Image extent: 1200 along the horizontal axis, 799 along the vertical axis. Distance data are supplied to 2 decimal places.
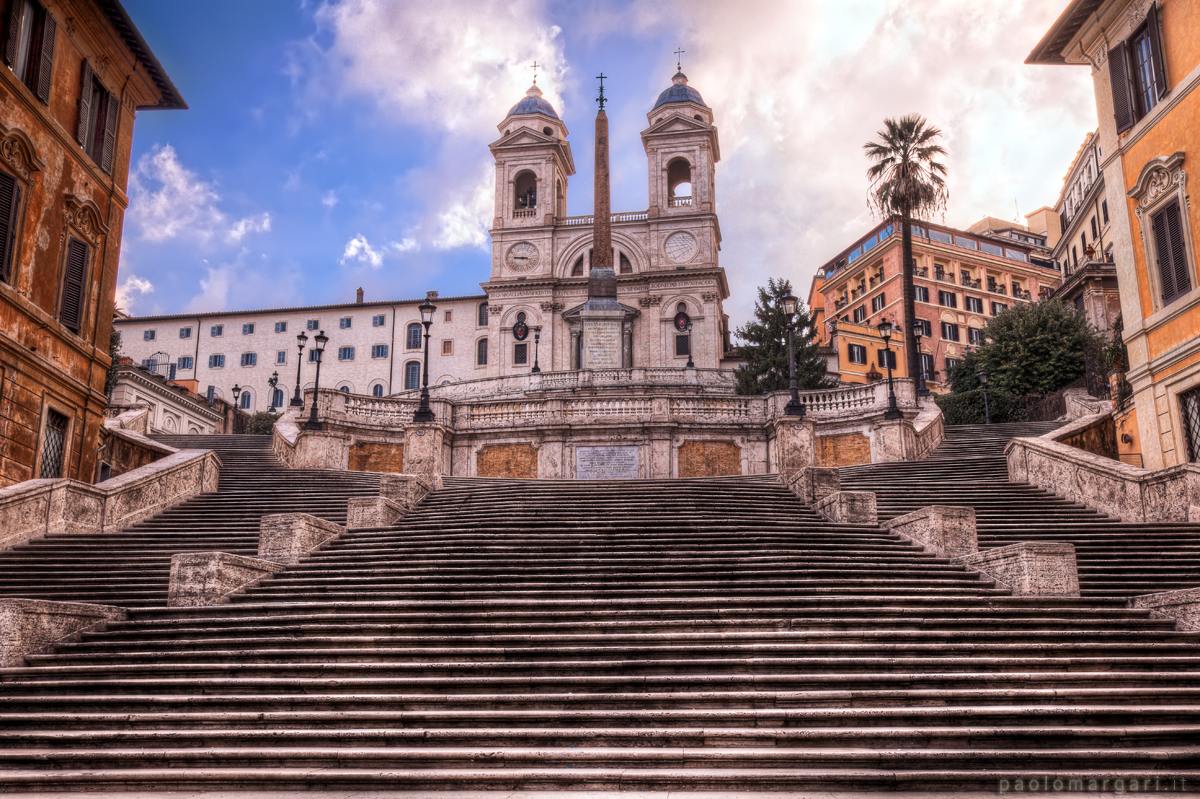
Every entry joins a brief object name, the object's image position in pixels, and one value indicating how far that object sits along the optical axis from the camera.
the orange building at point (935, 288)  77.44
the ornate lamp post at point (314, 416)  28.72
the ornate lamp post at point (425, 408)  28.42
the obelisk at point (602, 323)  53.22
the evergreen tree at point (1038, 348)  42.62
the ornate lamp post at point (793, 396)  26.22
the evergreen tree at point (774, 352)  49.59
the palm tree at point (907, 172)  46.22
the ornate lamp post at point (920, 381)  34.89
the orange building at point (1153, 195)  20.53
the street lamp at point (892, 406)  28.29
